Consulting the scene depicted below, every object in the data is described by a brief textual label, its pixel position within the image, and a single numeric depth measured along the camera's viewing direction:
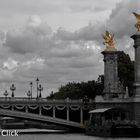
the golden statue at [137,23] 105.78
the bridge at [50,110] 109.50
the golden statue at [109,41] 122.25
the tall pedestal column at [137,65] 104.66
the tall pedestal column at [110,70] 118.85
